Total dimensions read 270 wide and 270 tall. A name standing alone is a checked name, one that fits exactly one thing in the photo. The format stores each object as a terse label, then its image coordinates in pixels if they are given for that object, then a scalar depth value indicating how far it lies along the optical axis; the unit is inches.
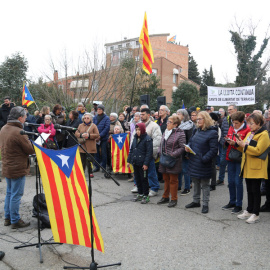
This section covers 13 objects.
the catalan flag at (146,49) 407.5
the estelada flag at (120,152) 339.6
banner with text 445.7
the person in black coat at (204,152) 218.8
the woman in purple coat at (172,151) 233.5
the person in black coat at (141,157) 244.5
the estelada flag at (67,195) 133.8
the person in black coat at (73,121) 363.6
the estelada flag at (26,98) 517.3
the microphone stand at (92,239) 128.8
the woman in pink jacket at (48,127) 339.3
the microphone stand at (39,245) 151.4
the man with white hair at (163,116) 298.1
